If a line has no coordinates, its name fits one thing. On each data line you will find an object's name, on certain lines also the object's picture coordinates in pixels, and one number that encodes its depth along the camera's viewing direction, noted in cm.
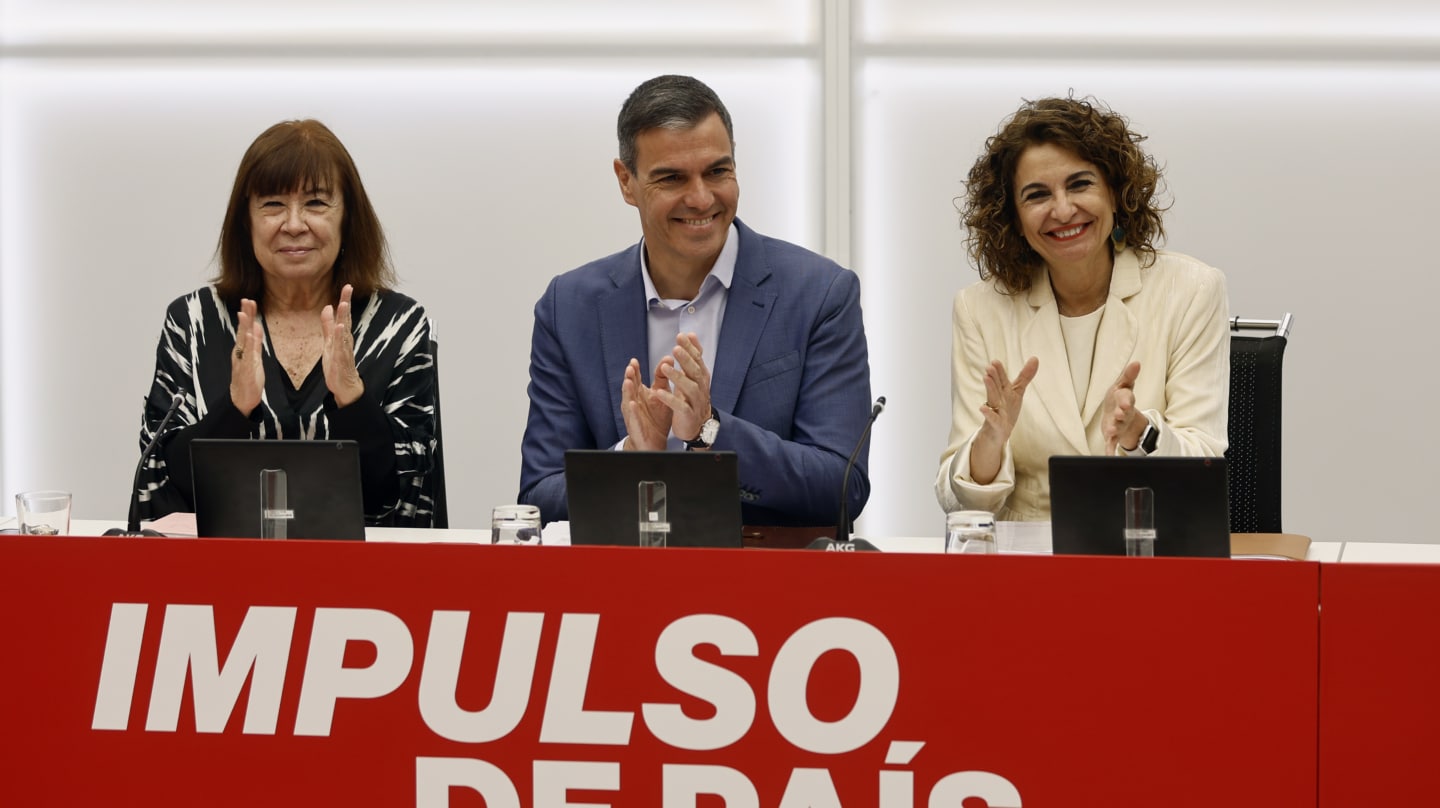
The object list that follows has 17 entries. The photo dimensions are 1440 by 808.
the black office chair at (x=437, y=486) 602
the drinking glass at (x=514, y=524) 416
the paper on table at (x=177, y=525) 490
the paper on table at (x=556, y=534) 455
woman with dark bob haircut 573
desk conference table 326
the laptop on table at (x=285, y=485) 414
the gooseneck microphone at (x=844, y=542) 401
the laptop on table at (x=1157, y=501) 367
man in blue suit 537
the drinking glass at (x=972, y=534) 386
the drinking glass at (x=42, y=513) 434
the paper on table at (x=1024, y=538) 446
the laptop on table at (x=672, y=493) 387
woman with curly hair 538
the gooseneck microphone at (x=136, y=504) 453
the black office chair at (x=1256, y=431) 558
